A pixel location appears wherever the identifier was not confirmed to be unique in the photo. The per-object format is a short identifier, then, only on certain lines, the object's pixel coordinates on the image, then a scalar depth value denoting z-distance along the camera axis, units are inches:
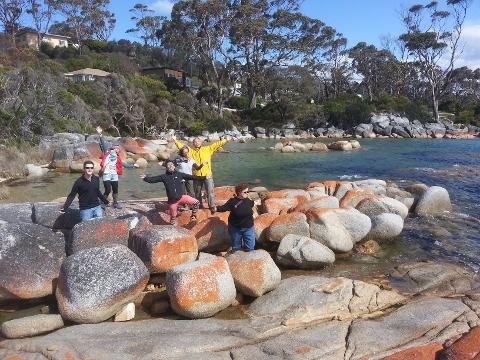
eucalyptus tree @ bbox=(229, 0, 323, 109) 1893.5
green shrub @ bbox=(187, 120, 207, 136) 1716.3
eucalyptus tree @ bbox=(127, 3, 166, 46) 2810.0
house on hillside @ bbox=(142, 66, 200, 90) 2442.2
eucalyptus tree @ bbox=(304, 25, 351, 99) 2128.0
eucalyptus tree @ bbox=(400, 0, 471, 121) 2224.4
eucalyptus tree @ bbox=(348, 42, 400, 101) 2601.4
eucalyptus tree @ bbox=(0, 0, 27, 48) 2158.0
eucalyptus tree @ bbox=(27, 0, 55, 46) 2415.1
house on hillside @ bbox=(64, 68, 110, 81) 1923.0
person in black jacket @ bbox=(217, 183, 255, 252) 291.4
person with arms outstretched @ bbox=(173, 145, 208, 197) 342.6
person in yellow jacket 345.4
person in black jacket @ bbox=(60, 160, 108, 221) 300.2
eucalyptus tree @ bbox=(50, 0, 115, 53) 2645.2
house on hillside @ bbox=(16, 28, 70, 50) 2436.6
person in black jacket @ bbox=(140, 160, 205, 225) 318.7
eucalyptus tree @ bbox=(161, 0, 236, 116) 1879.4
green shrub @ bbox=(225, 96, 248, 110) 2418.8
